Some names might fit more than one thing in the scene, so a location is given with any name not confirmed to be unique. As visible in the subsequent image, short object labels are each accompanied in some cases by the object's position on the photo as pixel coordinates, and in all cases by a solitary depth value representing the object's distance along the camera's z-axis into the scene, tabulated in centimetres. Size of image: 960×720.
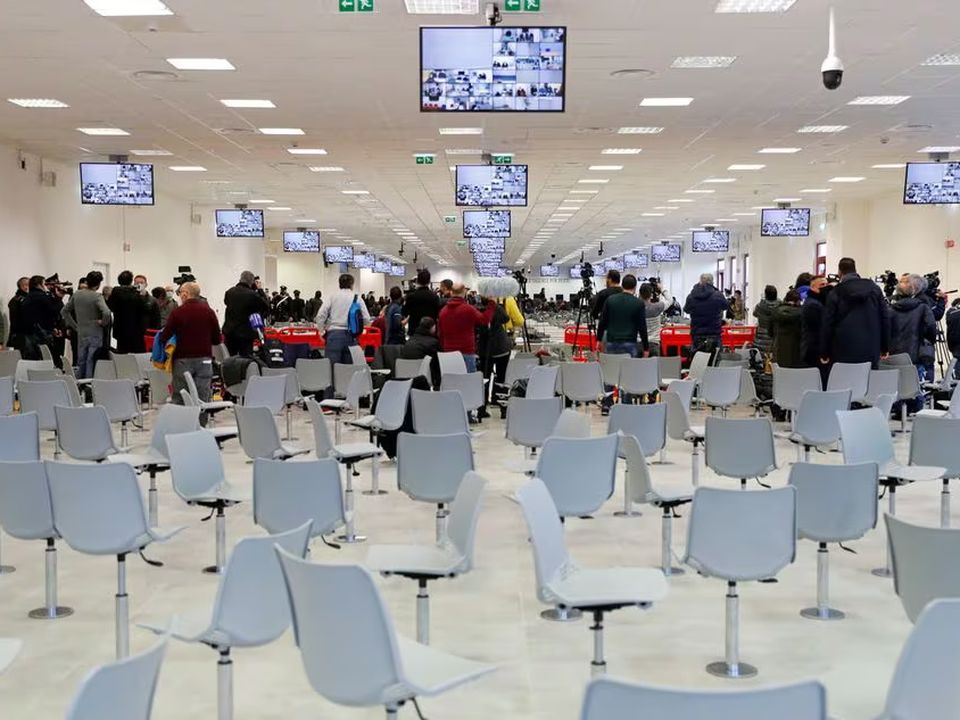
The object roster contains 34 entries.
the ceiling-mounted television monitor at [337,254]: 3466
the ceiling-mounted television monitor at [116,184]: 1479
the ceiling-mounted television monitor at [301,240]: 2806
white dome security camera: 745
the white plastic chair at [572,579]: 389
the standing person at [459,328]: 1183
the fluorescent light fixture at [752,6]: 816
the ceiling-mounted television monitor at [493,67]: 722
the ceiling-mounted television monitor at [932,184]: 1470
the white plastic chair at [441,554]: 425
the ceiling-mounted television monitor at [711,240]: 2881
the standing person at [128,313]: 1475
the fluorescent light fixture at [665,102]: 1210
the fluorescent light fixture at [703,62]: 1002
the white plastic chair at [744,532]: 445
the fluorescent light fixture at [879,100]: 1199
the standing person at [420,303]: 1259
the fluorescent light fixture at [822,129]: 1409
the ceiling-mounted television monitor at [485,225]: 2041
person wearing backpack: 1357
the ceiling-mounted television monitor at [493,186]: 1477
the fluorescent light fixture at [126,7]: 809
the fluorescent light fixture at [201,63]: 1004
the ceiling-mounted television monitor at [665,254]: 3747
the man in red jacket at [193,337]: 1060
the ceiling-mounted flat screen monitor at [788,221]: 2206
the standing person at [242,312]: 1327
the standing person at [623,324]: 1232
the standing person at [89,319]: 1384
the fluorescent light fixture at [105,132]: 1410
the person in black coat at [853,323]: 1045
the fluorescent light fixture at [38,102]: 1210
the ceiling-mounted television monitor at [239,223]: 2125
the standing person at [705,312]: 1427
